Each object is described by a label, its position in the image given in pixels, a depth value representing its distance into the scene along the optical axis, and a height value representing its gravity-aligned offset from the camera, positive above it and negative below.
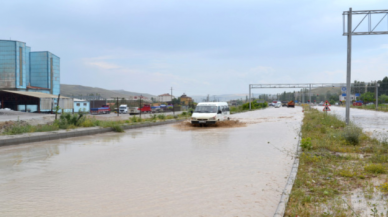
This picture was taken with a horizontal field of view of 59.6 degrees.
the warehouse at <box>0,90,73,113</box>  47.95 +0.16
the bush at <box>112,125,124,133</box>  19.54 -1.48
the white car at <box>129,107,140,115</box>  53.03 -1.21
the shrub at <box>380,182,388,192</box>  5.92 -1.48
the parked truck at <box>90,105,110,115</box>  56.22 -1.34
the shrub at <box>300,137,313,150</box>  11.06 -1.35
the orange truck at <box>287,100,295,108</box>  84.38 -0.16
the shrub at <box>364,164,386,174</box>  7.43 -1.42
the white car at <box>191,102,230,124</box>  23.06 -0.68
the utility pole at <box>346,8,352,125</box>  20.03 +2.57
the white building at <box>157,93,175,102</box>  141.48 +2.27
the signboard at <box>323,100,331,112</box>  26.32 -0.15
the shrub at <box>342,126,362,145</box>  12.09 -1.14
